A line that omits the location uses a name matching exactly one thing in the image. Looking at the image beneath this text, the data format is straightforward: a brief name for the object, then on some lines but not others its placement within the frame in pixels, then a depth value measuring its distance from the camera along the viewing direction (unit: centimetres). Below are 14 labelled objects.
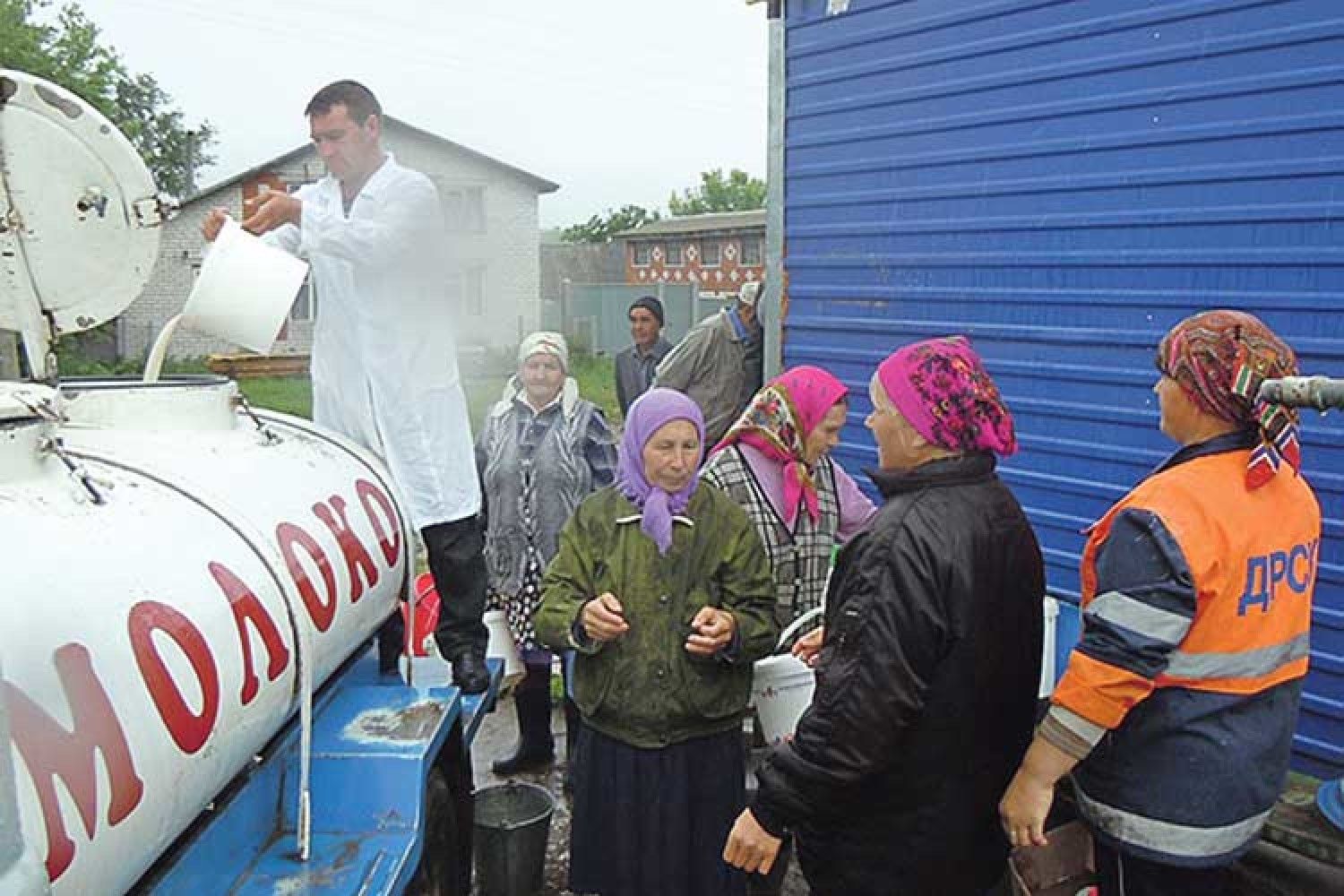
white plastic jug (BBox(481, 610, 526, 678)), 460
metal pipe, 204
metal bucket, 374
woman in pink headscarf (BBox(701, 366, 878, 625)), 357
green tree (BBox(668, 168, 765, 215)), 6906
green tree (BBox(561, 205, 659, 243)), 5291
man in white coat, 330
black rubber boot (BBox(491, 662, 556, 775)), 487
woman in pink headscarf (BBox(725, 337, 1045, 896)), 219
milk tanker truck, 160
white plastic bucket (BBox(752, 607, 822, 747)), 317
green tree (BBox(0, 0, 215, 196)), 2417
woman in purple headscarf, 299
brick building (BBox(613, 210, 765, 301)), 3753
